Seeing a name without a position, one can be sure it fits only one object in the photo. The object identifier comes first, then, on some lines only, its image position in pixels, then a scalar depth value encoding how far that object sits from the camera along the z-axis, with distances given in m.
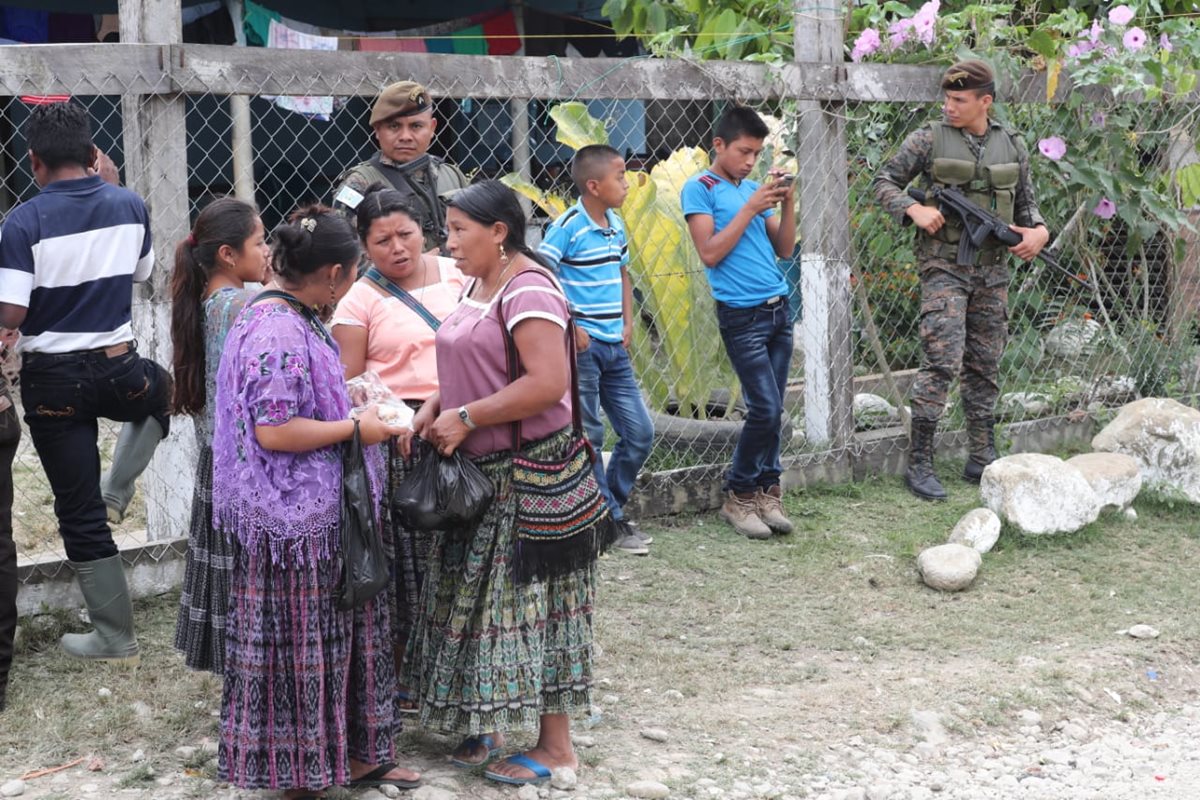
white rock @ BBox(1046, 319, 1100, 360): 7.75
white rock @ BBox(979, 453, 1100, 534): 5.82
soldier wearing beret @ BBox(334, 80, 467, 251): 4.66
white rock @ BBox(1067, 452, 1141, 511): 6.09
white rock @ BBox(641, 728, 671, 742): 3.97
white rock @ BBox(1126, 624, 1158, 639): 4.90
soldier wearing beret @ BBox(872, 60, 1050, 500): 6.27
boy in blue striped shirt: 5.24
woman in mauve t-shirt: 3.39
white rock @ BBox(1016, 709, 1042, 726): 4.16
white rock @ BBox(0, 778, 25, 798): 3.54
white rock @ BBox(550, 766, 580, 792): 3.60
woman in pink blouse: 3.90
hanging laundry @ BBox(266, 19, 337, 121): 8.60
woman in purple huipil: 3.24
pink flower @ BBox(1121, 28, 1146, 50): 6.74
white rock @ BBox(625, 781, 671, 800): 3.57
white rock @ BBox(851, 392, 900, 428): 7.15
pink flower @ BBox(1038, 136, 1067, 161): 6.95
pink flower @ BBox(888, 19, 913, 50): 6.63
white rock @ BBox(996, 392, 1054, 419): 7.48
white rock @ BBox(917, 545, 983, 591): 5.35
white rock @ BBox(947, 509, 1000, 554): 5.71
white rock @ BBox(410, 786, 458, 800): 3.50
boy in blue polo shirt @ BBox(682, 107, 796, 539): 5.61
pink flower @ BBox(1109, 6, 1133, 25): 6.72
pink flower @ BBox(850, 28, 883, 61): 6.62
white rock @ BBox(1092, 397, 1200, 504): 6.41
